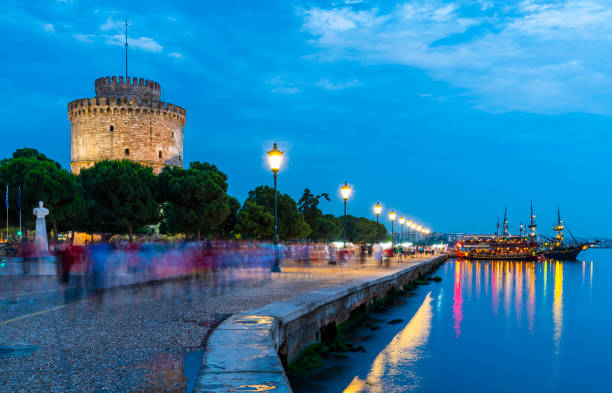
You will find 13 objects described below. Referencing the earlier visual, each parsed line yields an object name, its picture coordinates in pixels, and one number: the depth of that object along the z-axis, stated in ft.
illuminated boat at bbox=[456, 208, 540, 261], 416.48
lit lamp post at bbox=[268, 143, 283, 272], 70.47
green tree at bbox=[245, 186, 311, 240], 260.83
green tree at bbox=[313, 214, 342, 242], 397.58
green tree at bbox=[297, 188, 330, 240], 369.50
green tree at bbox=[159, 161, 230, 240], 174.91
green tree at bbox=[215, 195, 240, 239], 242.78
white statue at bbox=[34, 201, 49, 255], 83.51
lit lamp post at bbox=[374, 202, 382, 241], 126.00
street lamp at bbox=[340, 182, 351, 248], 95.25
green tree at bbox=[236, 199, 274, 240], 230.68
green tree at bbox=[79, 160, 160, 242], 167.02
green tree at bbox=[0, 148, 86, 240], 140.05
